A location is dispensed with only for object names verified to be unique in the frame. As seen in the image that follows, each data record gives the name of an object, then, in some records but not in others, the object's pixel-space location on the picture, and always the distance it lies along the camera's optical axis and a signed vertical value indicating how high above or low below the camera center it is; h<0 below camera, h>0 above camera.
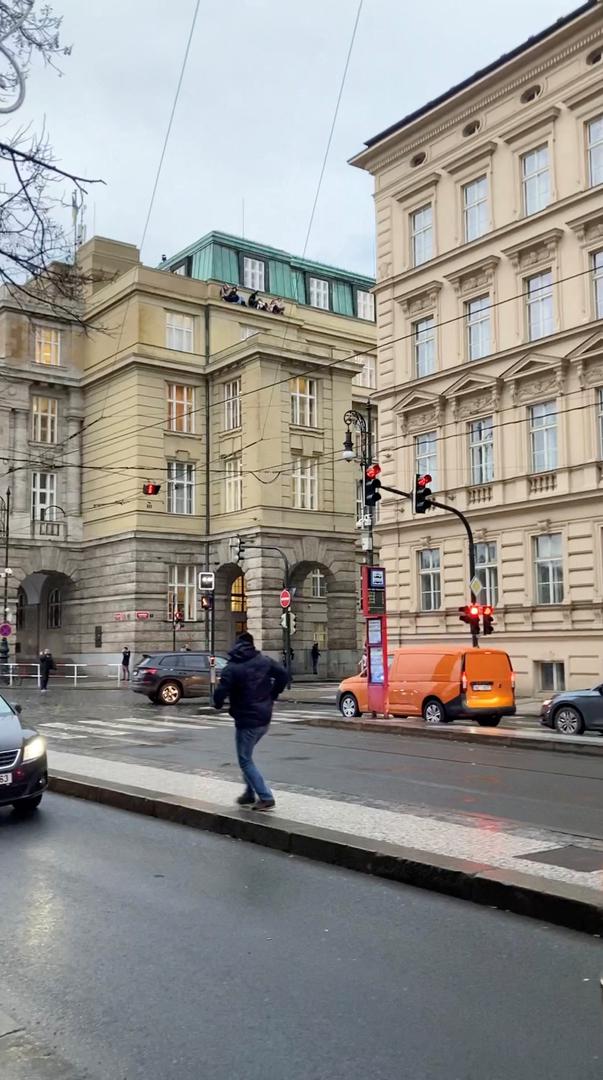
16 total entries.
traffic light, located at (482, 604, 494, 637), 27.89 +0.28
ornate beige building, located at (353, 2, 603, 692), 29.00 +8.82
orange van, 22.55 -1.24
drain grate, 7.25 -1.72
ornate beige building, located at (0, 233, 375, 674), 49.16 +8.38
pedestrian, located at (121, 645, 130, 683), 46.84 -1.37
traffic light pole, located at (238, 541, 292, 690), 42.19 +2.35
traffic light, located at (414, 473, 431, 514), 27.08 +3.66
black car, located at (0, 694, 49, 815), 10.16 -1.34
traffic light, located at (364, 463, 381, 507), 25.84 +3.73
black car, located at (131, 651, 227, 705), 32.09 -1.39
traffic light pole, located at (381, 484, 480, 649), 27.59 +2.32
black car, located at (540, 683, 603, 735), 19.95 -1.69
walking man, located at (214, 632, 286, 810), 10.02 -0.61
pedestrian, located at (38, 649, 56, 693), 39.30 -1.26
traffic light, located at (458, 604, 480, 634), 27.33 +0.36
